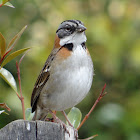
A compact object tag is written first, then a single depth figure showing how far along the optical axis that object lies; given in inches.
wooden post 163.1
